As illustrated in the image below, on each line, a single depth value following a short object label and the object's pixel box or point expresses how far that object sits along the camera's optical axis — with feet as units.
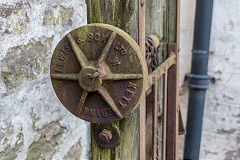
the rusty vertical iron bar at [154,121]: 3.46
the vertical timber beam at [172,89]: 4.23
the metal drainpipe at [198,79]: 6.41
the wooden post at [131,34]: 2.53
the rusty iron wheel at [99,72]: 2.33
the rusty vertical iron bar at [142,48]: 2.55
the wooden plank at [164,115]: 3.90
